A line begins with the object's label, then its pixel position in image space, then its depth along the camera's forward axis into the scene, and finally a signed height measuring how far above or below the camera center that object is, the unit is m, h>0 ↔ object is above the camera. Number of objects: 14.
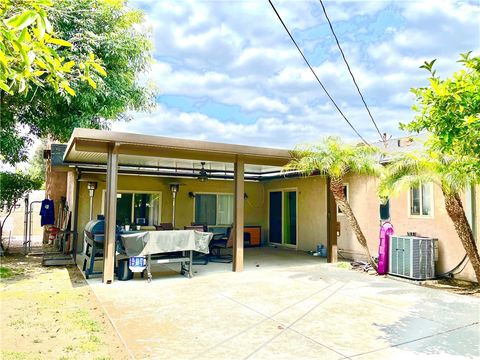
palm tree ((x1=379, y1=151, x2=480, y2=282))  5.93 +0.53
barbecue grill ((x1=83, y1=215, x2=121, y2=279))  7.20 -0.73
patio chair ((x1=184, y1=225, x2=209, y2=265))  9.42 -1.51
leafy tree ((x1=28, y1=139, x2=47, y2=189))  27.38 +3.57
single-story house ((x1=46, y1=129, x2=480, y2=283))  6.95 +0.32
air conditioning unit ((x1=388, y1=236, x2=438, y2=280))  7.15 -1.02
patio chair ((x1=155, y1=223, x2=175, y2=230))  10.19 -0.64
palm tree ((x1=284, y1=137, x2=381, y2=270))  7.70 +1.11
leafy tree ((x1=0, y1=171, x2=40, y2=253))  12.36 +0.58
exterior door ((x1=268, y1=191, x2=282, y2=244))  13.52 -0.44
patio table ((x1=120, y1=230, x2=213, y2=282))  6.88 -0.80
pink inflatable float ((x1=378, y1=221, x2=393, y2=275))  7.88 -0.97
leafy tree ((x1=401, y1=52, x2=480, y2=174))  3.35 +1.05
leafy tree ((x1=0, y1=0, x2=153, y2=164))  9.61 +3.70
